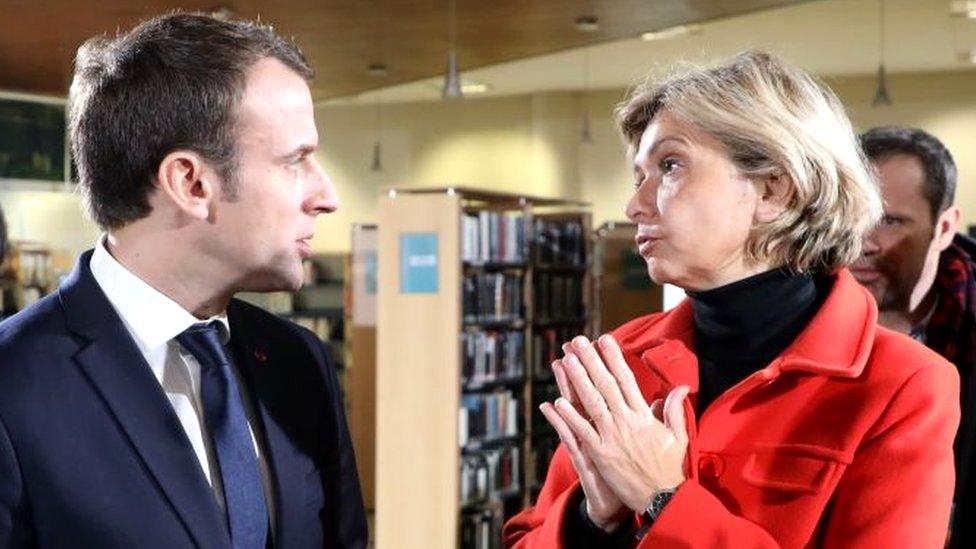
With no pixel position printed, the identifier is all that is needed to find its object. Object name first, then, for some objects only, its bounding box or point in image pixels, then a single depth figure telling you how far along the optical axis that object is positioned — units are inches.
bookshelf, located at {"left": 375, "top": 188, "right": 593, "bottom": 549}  307.4
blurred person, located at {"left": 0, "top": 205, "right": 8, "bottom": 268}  113.3
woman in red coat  69.4
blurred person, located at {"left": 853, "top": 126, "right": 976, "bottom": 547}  108.4
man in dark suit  61.7
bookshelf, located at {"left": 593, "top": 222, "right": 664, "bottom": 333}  406.9
